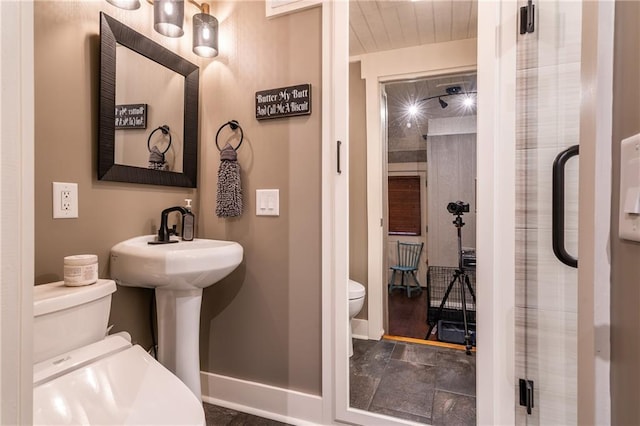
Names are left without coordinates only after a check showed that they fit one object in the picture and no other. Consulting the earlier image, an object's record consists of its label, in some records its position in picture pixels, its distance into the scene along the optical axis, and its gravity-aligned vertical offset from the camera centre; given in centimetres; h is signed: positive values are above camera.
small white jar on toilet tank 111 -21
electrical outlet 119 +4
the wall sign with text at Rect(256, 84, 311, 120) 158 +55
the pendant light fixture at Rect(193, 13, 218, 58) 169 +92
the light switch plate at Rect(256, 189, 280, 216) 166 +5
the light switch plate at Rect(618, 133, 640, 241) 39 +3
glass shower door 119 -1
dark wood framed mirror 134 +50
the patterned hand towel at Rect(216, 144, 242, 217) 167 +13
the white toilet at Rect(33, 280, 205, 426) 88 -49
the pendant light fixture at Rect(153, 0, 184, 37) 147 +90
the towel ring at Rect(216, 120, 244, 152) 174 +46
